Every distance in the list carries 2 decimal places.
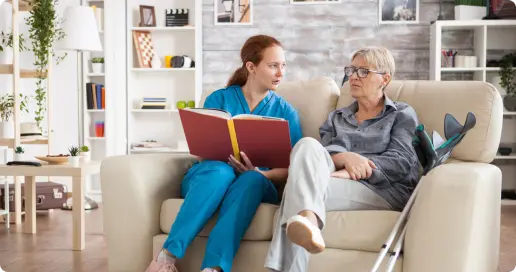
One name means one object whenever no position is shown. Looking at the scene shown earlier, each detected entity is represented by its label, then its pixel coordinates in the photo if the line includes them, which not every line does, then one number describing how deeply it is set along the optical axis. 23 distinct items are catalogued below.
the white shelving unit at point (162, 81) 6.52
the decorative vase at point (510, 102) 6.27
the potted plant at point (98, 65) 6.38
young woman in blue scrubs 2.62
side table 4.02
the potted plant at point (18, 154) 4.42
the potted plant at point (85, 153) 4.63
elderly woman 2.44
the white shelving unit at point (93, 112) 6.44
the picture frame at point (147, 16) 6.52
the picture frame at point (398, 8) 6.47
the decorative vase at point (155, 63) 6.50
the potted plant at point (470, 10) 6.23
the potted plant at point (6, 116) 5.00
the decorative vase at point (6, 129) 5.00
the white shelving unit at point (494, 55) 6.38
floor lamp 5.60
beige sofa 2.37
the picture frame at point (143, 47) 6.52
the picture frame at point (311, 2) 6.49
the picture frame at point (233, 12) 6.61
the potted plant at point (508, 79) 6.22
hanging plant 5.62
